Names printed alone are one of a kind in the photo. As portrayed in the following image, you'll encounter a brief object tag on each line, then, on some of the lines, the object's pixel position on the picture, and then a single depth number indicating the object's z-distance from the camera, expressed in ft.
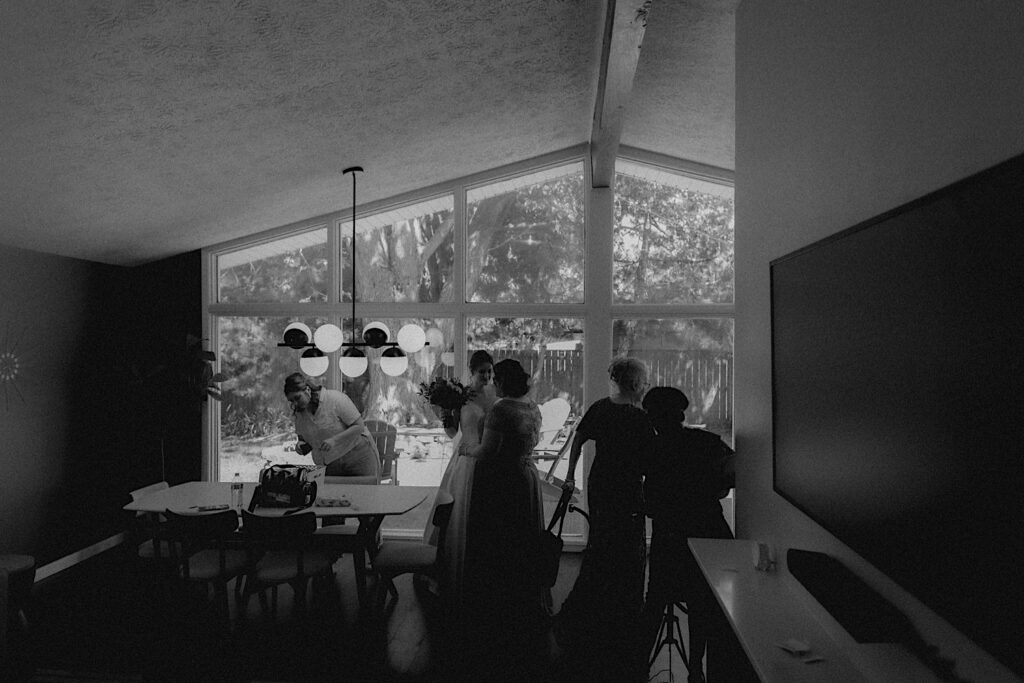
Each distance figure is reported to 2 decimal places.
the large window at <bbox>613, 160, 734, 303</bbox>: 19.13
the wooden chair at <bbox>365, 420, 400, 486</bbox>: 19.86
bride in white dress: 13.94
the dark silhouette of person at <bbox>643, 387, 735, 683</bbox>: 10.12
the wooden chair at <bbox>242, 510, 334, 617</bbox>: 12.26
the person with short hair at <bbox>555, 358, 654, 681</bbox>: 12.25
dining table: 13.42
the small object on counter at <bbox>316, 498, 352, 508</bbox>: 13.74
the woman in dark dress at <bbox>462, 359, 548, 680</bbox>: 13.03
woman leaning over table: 16.16
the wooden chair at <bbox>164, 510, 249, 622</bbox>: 12.26
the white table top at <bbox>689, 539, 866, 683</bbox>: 5.65
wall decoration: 15.30
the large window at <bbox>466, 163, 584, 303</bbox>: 19.66
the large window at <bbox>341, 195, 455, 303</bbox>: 20.11
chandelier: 14.56
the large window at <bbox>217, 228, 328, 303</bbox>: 20.47
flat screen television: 3.75
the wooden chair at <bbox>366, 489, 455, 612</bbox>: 13.34
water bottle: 14.05
